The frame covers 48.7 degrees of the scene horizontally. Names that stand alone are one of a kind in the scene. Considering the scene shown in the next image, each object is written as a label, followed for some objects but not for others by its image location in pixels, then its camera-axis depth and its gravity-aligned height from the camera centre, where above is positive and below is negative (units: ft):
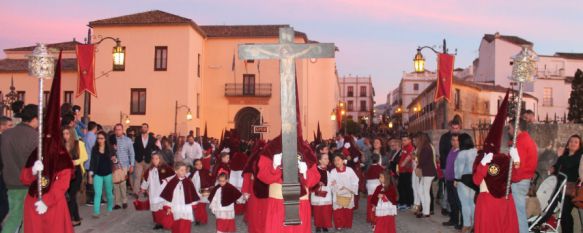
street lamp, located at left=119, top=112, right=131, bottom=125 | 141.38 +3.05
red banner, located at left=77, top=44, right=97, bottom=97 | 66.33 +6.76
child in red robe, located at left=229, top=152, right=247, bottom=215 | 51.31 -3.08
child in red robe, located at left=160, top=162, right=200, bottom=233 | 35.94 -3.83
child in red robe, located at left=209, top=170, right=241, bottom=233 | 37.32 -4.36
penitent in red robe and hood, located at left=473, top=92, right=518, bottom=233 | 28.35 -2.45
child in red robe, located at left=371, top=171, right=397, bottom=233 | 36.78 -4.32
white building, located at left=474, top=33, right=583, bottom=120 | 211.82 +21.51
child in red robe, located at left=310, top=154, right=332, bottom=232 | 40.81 -4.73
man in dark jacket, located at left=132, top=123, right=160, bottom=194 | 56.44 -1.75
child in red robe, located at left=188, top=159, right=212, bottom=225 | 43.34 -3.90
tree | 155.33 +8.21
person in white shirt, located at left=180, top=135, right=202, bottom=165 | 61.39 -1.95
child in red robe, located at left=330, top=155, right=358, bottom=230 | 41.60 -3.91
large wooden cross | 25.48 +1.75
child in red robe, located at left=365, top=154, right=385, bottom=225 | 43.34 -3.10
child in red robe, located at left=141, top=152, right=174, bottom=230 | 41.42 -3.51
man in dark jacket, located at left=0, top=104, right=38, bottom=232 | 28.76 -1.36
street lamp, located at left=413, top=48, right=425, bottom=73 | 67.82 +7.57
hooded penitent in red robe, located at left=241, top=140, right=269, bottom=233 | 29.72 -3.82
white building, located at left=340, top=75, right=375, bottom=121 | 433.07 +25.97
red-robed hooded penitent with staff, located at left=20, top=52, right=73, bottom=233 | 25.91 -2.08
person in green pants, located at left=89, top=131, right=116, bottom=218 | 44.60 -2.69
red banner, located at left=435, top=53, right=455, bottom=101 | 63.87 +5.83
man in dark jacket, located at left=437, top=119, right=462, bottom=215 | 46.32 -0.94
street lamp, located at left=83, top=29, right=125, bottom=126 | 66.74 +8.29
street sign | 87.58 +0.31
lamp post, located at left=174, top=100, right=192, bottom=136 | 139.85 +3.82
